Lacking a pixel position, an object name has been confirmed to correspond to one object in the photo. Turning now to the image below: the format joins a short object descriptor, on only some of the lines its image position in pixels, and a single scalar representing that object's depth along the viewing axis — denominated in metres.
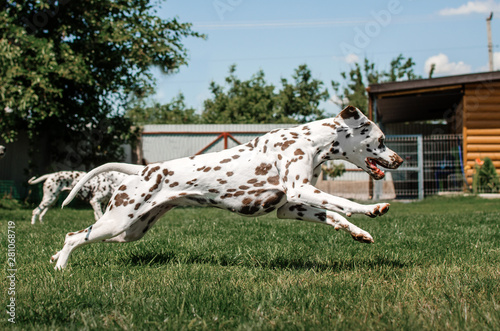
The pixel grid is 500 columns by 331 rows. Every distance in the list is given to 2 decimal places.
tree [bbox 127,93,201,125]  39.06
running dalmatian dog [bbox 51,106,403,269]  4.11
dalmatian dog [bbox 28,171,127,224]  9.71
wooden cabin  15.88
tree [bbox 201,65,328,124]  33.44
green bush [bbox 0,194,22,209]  14.18
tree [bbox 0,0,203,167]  13.48
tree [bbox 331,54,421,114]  36.16
